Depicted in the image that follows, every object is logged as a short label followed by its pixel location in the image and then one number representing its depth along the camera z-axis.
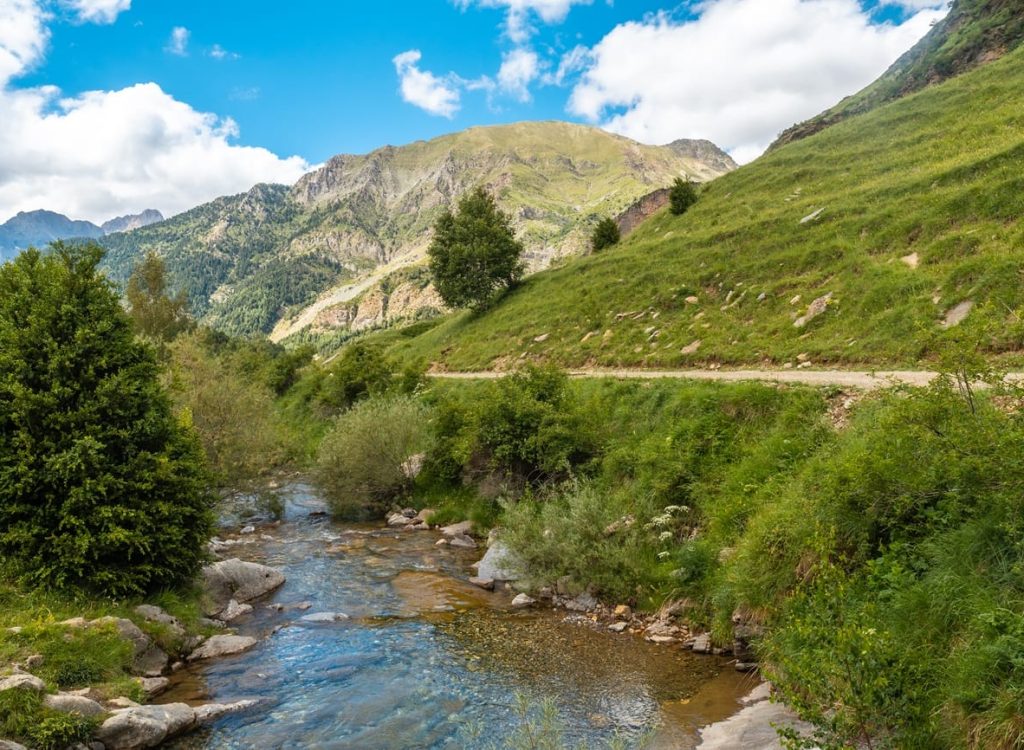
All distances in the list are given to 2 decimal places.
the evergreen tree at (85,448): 15.06
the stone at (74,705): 10.67
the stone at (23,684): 10.47
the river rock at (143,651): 13.87
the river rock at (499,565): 19.42
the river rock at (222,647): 15.48
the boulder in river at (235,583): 18.92
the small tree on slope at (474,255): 65.19
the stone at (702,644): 14.23
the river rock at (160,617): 15.49
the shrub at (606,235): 72.56
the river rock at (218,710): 12.26
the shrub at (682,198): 59.34
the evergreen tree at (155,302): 71.81
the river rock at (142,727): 10.84
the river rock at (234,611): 18.17
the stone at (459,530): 26.66
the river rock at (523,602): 18.34
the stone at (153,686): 13.19
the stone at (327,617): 17.91
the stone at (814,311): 27.92
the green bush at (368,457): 30.64
